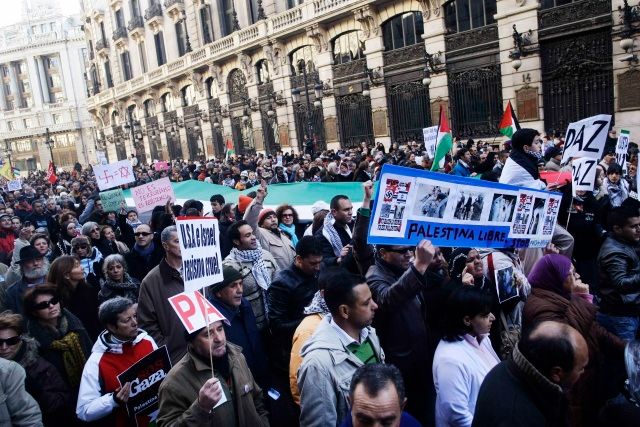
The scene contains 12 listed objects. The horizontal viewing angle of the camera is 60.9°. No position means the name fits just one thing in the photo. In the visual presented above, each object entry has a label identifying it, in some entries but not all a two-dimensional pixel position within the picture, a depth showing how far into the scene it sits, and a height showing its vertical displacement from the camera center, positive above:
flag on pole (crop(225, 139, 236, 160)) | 22.33 -0.15
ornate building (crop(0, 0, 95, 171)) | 76.19 +9.50
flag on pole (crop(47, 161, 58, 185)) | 22.03 -0.32
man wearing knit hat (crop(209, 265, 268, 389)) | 3.71 -1.22
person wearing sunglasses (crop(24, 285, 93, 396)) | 3.68 -1.15
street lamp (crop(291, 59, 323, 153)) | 19.33 +1.65
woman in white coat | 2.84 -1.27
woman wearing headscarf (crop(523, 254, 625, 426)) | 3.25 -1.28
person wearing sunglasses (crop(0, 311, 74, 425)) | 3.36 -1.28
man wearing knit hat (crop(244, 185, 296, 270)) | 5.70 -1.03
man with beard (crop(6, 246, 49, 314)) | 5.41 -1.02
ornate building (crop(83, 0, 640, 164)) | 14.72 +2.13
